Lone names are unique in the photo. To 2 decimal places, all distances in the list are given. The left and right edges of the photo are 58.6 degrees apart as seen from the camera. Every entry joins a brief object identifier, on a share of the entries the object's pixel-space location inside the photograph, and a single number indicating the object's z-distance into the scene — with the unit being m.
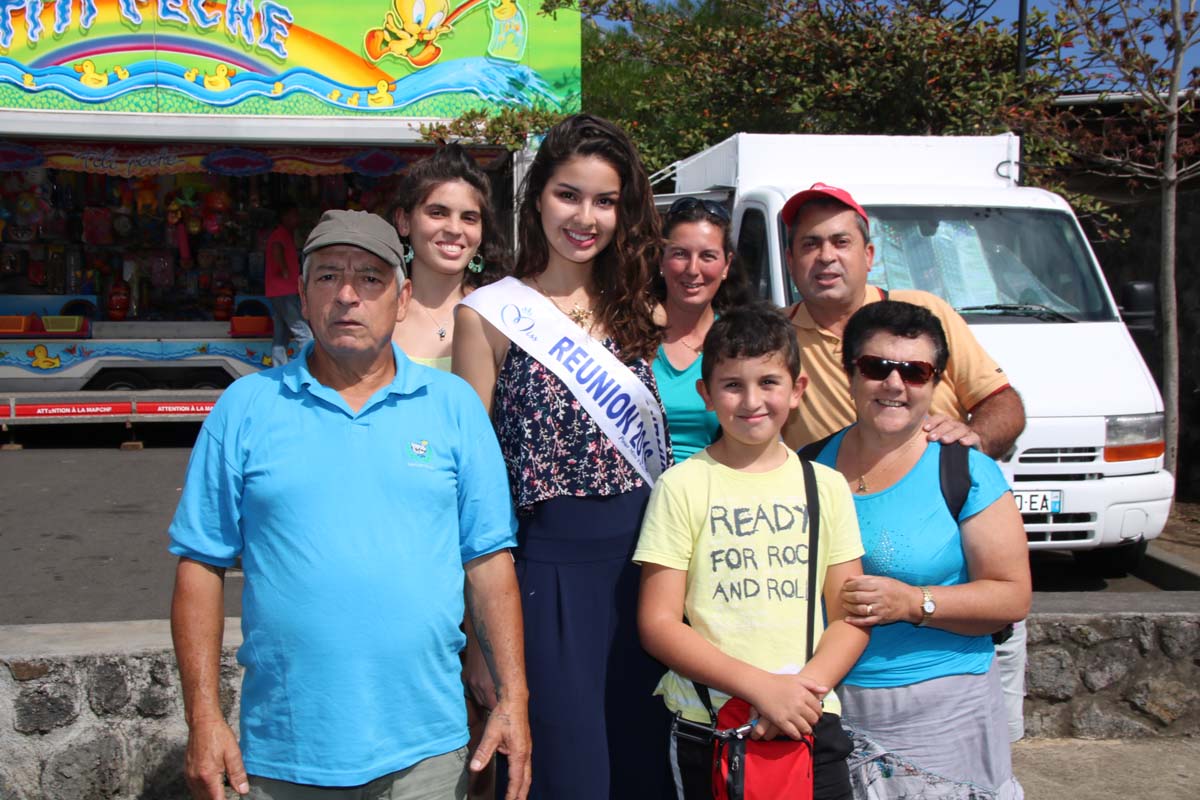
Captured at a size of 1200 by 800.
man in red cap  2.82
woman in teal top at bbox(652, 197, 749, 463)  2.87
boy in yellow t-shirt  2.24
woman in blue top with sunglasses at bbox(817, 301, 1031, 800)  2.36
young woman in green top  3.35
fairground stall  9.46
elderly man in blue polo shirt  2.12
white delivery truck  5.49
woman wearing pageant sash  2.52
